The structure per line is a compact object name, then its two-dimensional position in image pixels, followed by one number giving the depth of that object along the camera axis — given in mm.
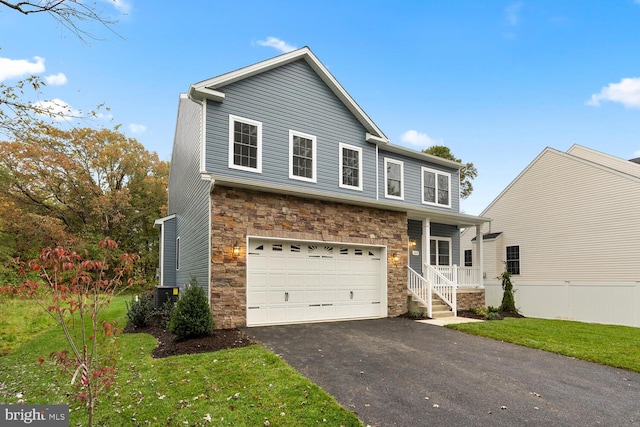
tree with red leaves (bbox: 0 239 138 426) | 3201
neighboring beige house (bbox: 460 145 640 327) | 13406
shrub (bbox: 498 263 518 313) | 13508
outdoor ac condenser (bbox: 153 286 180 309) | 11516
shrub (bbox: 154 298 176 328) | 10148
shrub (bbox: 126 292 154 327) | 9855
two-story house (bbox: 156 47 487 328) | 8914
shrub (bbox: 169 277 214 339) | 7398
